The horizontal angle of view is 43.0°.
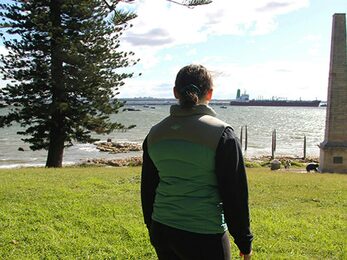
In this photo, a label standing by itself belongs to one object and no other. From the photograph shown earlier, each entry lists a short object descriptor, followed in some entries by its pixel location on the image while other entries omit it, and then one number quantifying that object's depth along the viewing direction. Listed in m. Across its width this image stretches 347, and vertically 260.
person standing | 2.04
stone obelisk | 20.56
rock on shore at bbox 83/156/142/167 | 27.06
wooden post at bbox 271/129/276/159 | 35.43
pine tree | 16.58
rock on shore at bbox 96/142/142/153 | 40.97
